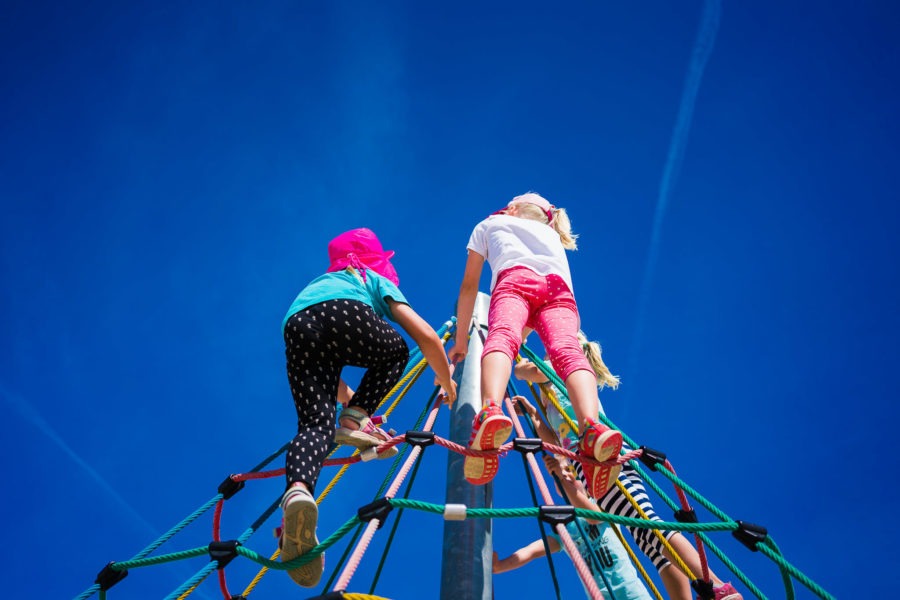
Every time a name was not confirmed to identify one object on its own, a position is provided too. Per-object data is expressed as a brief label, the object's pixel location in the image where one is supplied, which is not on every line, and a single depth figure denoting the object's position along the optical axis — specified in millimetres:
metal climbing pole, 2145
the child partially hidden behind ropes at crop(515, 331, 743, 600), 2711
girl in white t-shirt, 2029
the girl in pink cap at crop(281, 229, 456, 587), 2117
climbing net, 1887
